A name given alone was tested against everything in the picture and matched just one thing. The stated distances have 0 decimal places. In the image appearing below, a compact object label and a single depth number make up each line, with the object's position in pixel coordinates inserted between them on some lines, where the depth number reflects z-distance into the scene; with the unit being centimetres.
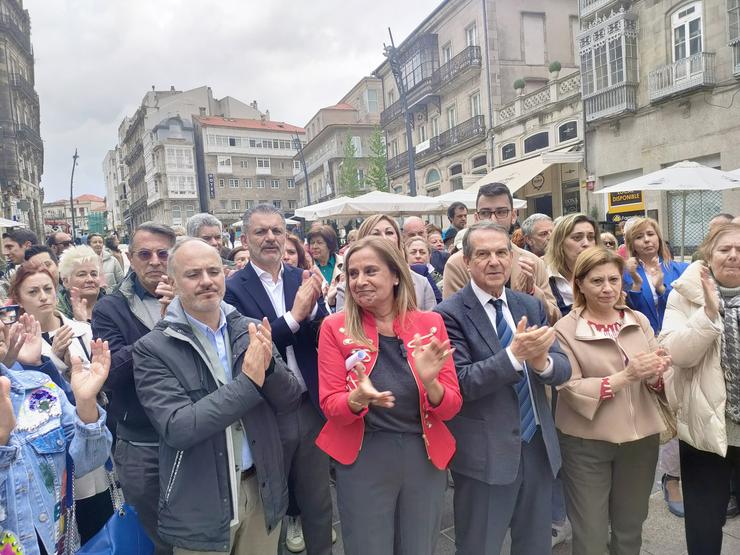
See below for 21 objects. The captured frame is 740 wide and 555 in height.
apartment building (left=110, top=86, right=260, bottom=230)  6412
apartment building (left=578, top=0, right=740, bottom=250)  1324
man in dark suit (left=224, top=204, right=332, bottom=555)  289
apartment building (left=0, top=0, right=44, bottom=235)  3164
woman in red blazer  233
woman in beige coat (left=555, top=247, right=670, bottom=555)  261
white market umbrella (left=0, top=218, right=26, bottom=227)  1226
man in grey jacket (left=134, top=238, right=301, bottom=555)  215
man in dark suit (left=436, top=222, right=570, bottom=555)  242
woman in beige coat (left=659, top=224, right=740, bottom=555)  256
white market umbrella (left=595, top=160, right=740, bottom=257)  794
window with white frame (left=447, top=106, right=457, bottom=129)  2663
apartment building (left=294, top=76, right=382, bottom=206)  4750
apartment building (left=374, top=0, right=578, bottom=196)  2322
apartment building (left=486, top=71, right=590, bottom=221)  1806
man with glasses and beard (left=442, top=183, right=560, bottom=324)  321
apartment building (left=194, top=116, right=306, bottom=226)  6344
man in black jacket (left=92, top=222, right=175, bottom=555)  240
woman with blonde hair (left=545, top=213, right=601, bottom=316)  378
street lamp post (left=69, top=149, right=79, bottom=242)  3458
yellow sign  1545
